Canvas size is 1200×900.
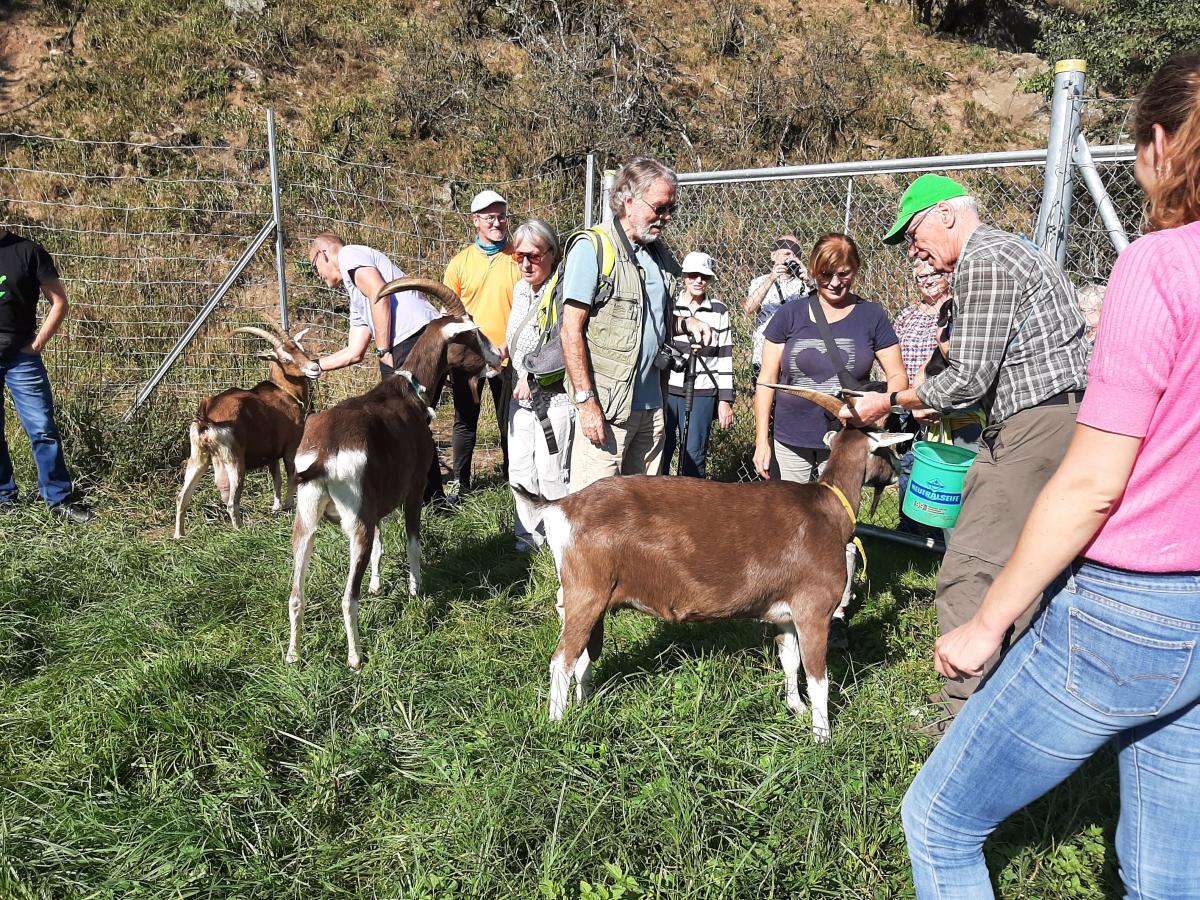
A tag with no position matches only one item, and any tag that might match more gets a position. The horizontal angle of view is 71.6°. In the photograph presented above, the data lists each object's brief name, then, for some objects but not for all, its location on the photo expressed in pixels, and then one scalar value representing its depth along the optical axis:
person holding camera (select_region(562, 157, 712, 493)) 3.96
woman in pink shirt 1.50
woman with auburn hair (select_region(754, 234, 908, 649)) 4.36
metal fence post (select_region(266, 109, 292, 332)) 6.98
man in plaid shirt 2.84
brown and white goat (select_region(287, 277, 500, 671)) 4.10
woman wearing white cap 5.79
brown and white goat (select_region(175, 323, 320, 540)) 5.92
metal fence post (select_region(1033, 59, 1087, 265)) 3.71
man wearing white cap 5.99
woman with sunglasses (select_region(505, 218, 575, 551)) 5.08
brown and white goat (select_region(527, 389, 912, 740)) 3.39
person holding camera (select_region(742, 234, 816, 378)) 6.40
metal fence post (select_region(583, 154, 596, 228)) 6.48
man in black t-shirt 5.77
